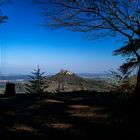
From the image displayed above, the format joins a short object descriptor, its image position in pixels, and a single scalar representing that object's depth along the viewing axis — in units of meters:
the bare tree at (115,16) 6.28
